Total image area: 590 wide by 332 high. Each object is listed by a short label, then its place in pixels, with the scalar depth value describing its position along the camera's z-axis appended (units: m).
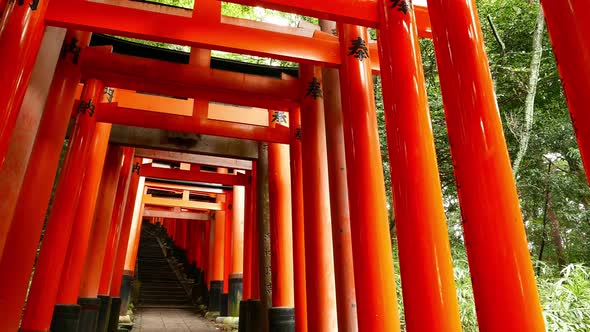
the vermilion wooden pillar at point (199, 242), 16.84
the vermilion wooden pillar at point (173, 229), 24.17
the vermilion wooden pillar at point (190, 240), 18.96
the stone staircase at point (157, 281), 14.55
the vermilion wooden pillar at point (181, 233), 21.41
